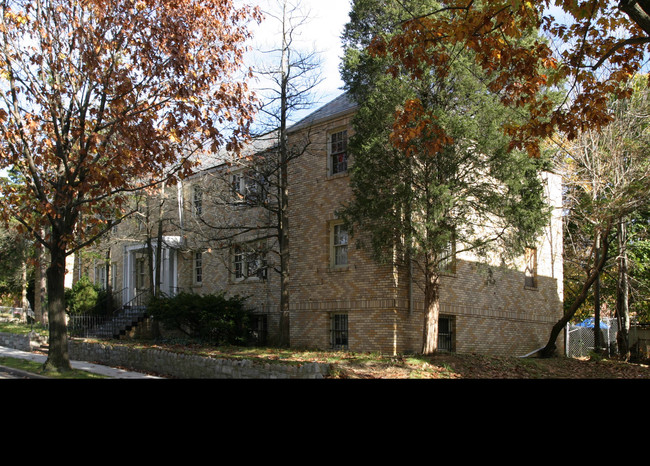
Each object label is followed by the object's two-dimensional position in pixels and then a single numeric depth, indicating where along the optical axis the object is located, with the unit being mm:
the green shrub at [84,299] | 29328
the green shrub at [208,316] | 20266
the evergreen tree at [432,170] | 14758
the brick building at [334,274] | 17997
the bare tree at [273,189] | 19359
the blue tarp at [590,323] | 33438
